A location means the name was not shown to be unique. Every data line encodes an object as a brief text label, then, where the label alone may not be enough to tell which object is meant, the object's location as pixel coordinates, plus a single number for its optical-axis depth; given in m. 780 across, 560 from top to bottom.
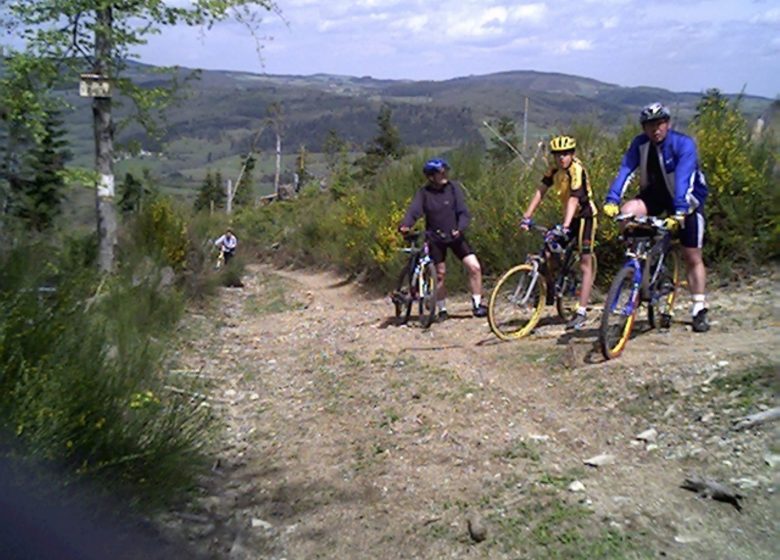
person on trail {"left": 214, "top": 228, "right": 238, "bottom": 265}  22.67
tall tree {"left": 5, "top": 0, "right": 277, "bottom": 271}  7.89
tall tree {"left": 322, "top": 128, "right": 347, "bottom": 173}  53.38
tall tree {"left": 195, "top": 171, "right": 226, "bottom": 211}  53.71
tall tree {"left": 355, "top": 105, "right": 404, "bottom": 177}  45.69
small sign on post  7.93
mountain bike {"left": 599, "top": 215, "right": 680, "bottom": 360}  6.87
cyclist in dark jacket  9.73
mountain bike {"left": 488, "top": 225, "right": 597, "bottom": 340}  8.34
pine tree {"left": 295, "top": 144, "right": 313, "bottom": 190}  57.41
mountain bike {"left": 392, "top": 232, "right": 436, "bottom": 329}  9.99
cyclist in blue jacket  6.80
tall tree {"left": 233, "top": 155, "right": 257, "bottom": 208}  56.37
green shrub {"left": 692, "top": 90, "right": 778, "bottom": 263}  9.76
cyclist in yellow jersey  8.01
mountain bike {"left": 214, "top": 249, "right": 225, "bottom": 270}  19.46
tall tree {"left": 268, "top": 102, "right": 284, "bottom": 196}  58.03
